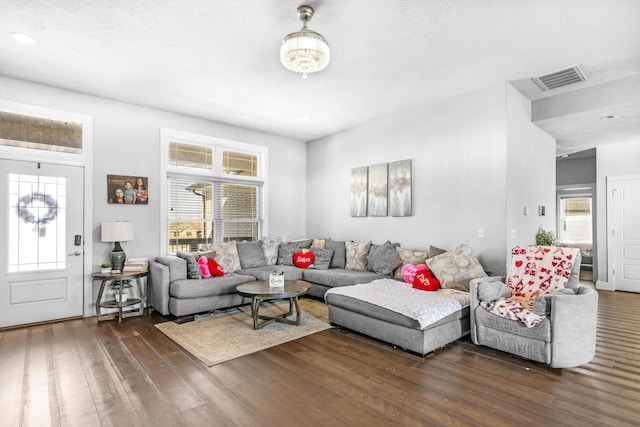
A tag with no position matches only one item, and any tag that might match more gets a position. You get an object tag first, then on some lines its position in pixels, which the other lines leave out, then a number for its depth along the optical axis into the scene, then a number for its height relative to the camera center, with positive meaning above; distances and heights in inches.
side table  163.3 -43.2
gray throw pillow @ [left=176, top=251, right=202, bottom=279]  175.8 -27.8
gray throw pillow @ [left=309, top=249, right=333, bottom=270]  217.8 -28.5
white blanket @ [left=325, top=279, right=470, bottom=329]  121.6 -34.0
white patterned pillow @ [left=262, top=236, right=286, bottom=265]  229.3 -22.6
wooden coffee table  146.1 -34.0
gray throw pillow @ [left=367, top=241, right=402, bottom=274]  194.2 -25.9
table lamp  170.4 -9.6
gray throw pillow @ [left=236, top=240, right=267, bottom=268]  217.2 -25.5
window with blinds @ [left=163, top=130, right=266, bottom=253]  209.3 +16.3
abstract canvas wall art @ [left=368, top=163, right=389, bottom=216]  218.4 +16.9
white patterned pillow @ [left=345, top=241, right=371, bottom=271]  209.0 -25.7
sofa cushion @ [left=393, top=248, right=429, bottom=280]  181.9 -23.6
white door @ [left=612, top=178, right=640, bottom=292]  231.3 -13.9
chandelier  105.4 +53.2
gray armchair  110.6 -39.9
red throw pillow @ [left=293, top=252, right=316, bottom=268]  220.5 -28.7
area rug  125.9 -50.5
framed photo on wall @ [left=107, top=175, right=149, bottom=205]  182.5 +14.7
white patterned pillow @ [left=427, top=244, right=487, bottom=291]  154.2 -25.0
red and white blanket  125.3 -24.9
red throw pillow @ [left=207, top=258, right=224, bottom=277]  185.0 -29.2
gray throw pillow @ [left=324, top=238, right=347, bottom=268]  219.9 -25.5
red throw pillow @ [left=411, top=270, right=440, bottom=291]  156.9 -31.5
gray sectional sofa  166.6 -34.4
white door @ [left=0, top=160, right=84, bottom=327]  155.3 -12.4
